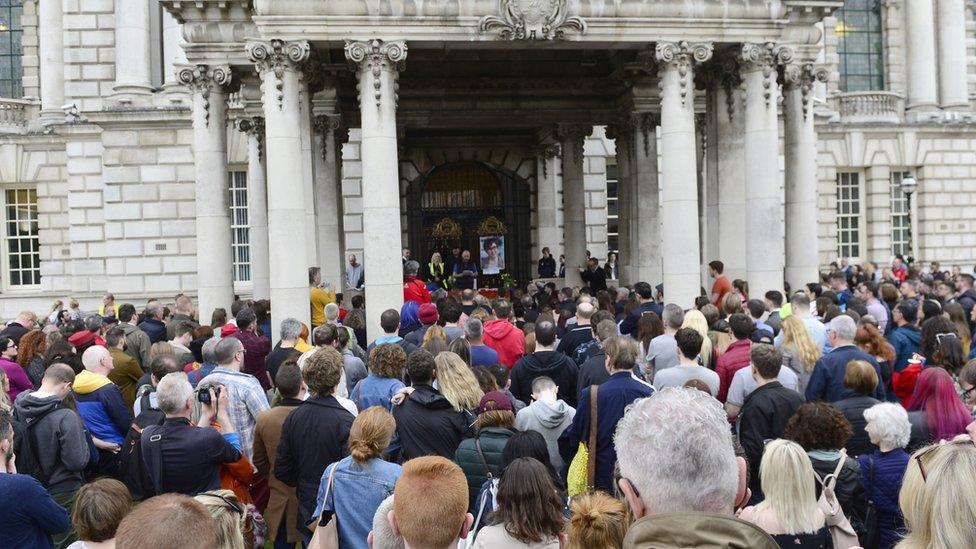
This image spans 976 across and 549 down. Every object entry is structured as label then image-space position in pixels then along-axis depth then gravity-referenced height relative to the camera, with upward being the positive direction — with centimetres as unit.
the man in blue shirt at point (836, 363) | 861 -91
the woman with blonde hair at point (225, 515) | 402 -108
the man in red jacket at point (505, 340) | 1163 -84
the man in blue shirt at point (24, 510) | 545 -134
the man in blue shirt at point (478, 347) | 1017 -81
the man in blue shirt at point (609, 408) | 718 -107
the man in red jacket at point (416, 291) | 1763 -31
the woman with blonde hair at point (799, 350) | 955 -87
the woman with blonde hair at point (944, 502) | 335 -88
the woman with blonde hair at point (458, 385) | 750 -90
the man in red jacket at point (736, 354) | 927 -87
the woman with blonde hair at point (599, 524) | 445 -122
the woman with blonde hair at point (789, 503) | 493 -126
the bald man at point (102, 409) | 862 -118
